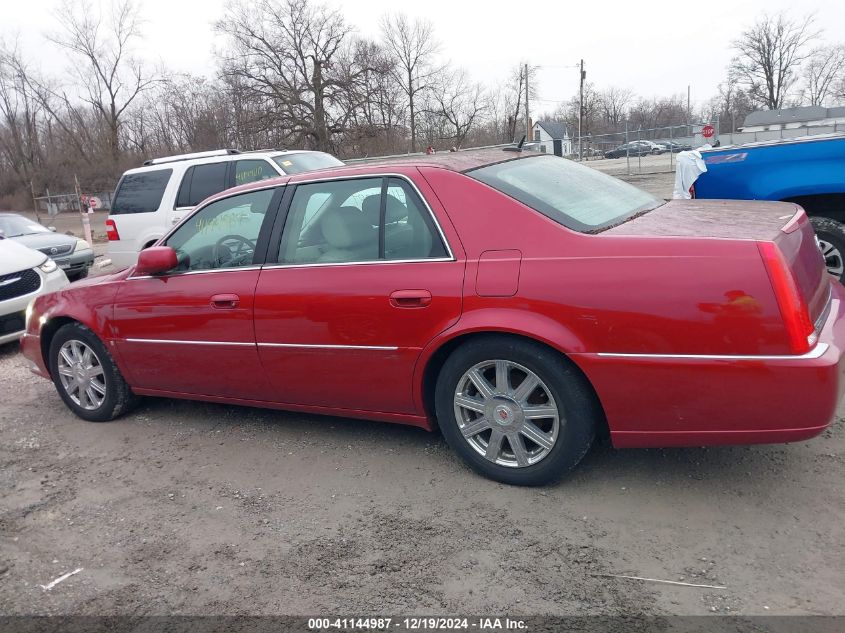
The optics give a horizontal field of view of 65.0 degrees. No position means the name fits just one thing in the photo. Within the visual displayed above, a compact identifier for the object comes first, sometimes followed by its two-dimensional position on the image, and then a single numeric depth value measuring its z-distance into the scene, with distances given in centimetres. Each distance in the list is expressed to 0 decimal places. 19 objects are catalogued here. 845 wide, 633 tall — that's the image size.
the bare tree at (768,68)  6619
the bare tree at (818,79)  7219
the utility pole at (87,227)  1667
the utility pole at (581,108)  5300
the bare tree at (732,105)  6994
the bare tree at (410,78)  4619
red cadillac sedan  269
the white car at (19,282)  691
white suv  856
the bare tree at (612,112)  8223
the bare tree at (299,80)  3603
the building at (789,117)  5863
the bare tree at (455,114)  4878
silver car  1149
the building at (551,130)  7207
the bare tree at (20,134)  4209
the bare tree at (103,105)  4381
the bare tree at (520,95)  5894
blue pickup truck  539
